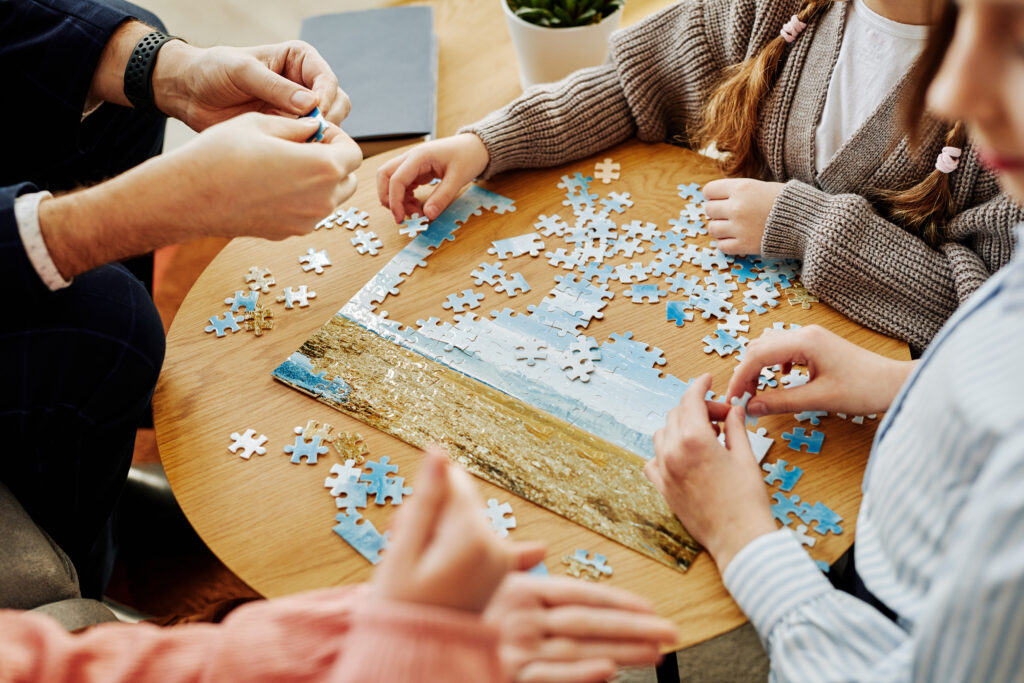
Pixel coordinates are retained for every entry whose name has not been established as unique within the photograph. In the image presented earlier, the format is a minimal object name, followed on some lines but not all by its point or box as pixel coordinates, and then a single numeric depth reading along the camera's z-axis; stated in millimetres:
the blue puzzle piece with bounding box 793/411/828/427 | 1081
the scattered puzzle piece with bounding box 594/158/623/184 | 1435
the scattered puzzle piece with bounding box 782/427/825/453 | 1053
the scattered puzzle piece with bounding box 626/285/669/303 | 1231
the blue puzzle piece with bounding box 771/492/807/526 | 985
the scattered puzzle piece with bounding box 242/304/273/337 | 1249
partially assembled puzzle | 1036
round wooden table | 975
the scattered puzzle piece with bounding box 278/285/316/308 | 1278
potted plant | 1918
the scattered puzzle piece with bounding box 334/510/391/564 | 986
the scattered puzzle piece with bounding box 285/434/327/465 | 1077
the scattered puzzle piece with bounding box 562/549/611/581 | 955
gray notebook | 1989
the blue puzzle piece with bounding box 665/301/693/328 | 1204
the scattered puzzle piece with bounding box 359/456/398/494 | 1038
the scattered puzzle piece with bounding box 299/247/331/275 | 1326
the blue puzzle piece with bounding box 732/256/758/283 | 1260
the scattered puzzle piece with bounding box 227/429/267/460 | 1095
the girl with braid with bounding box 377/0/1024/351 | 1188
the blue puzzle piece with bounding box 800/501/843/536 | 980
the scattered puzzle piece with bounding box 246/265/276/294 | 1306
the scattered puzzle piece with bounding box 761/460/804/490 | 1016
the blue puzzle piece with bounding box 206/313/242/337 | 1252
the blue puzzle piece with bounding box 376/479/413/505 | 1028
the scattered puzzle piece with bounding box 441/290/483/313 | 1236
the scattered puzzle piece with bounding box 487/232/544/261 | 1308
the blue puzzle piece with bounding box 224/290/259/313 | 1276
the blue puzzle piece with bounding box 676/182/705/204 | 1379
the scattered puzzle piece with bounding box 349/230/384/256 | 1350
